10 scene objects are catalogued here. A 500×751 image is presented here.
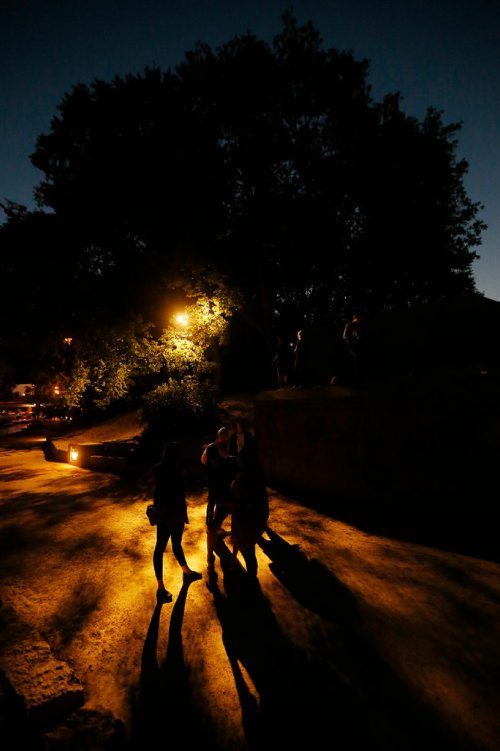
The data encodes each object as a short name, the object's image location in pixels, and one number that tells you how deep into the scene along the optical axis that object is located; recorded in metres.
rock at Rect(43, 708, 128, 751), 2.32
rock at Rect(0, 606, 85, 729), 2.65
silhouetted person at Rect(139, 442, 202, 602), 4.45
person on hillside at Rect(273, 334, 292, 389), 9.87
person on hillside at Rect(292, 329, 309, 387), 9.31
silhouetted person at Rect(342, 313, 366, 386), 8.07
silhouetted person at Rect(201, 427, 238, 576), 5.15
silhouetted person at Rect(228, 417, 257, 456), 6.24
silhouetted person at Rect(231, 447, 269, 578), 4.50
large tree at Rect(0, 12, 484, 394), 13.70
